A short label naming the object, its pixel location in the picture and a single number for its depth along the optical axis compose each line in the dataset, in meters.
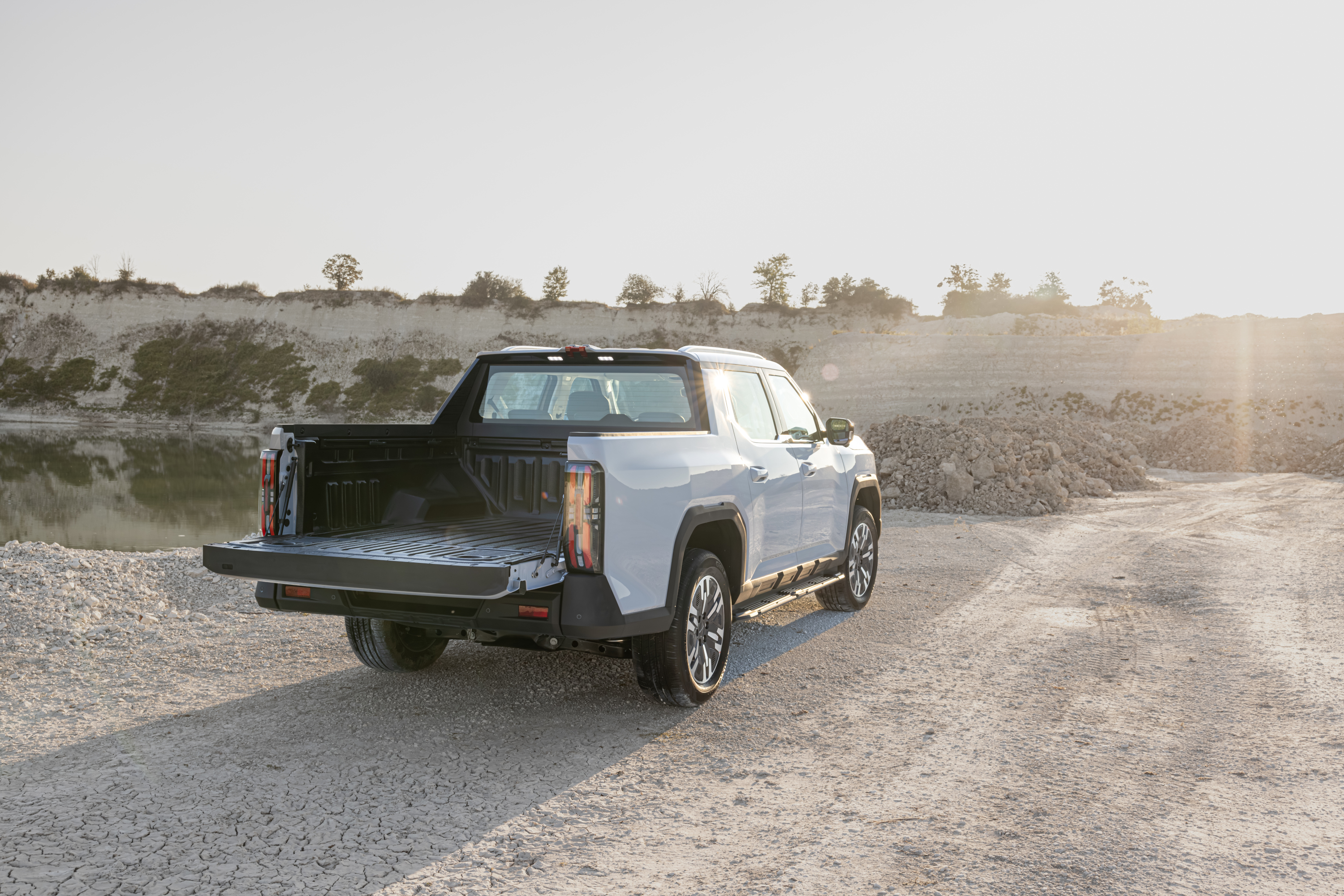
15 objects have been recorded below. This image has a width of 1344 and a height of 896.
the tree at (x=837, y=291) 76.06
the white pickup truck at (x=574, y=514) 4.79
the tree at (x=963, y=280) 101.50
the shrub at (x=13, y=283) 76.06
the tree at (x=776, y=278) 84.69
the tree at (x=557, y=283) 82.94
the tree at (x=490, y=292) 72.50
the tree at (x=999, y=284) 101.81
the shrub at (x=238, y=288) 76.19
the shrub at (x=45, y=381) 68.62
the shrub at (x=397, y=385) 64.38
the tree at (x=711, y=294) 71.68
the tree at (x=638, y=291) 82.81
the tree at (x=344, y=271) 84.69
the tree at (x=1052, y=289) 103.94
